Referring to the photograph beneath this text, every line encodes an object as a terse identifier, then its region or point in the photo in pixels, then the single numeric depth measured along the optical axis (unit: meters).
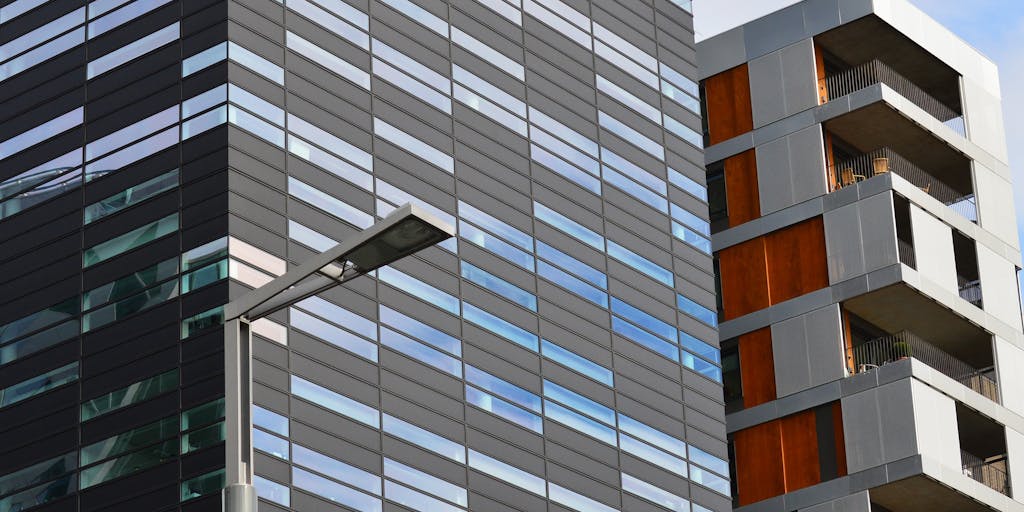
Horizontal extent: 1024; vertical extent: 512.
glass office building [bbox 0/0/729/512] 56.66
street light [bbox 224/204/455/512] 23.62
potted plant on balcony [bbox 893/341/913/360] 73.81
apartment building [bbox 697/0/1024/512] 72.69
